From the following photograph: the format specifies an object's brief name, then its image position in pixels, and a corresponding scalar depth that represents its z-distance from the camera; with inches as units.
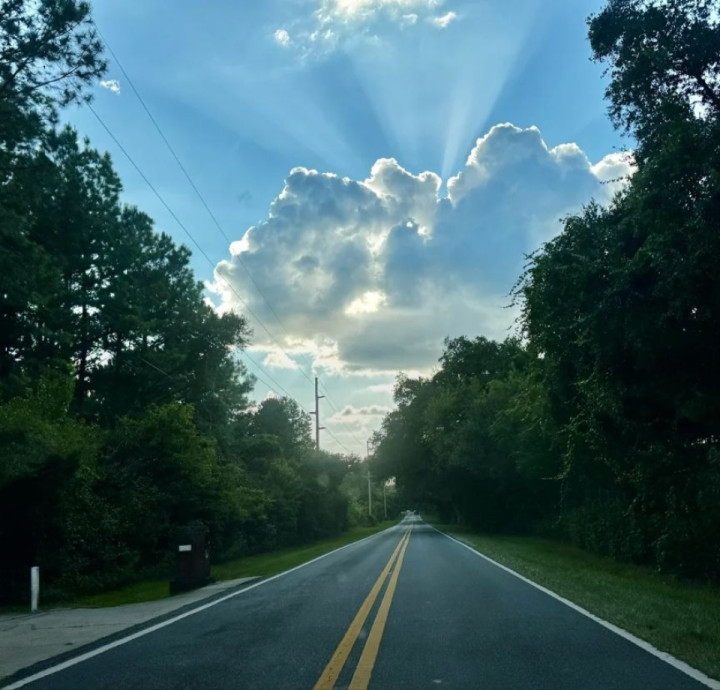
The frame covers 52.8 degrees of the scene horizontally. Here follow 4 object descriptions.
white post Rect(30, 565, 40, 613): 573.6
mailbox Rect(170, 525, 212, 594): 673.0
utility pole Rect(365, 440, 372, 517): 4032.5
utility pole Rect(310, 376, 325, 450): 2277.4
